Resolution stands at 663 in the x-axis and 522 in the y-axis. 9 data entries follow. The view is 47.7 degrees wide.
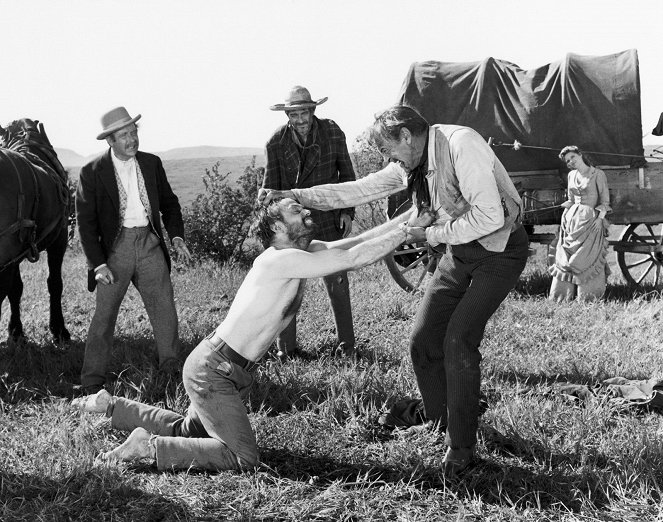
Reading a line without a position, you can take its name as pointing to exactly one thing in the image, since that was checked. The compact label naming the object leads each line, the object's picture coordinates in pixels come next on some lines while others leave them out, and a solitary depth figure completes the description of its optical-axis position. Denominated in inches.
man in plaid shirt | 233.3
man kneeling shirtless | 145.8
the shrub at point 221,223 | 454.6
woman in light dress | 341.7
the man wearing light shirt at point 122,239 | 202.5
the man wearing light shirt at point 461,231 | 137.0
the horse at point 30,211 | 224.7
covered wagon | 351.3
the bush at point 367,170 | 491.5
